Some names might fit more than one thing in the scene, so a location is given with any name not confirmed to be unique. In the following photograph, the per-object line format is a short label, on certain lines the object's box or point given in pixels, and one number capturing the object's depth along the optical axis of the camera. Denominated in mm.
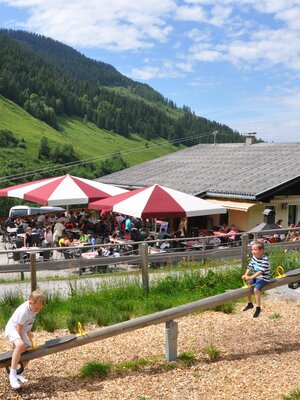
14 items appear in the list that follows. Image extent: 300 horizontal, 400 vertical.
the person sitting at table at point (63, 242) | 15641
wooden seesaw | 5781
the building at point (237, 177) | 20797
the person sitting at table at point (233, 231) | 16469
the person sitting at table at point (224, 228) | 19053
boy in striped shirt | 7293
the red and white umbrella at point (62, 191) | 16984
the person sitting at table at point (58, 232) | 16781
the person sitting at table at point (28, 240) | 16391
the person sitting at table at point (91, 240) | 15825
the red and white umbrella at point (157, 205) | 14500
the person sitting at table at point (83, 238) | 16838
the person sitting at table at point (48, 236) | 16608
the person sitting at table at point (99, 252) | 13430
